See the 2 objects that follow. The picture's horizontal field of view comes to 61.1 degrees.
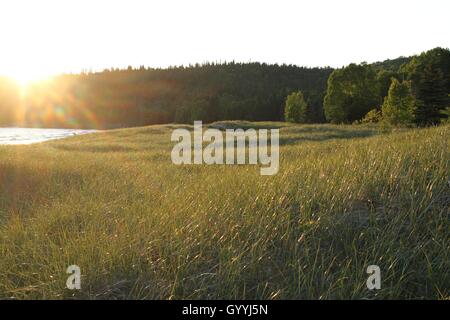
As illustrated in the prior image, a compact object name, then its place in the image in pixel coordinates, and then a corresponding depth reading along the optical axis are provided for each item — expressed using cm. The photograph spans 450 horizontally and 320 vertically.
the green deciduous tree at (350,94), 5412
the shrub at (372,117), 4058
